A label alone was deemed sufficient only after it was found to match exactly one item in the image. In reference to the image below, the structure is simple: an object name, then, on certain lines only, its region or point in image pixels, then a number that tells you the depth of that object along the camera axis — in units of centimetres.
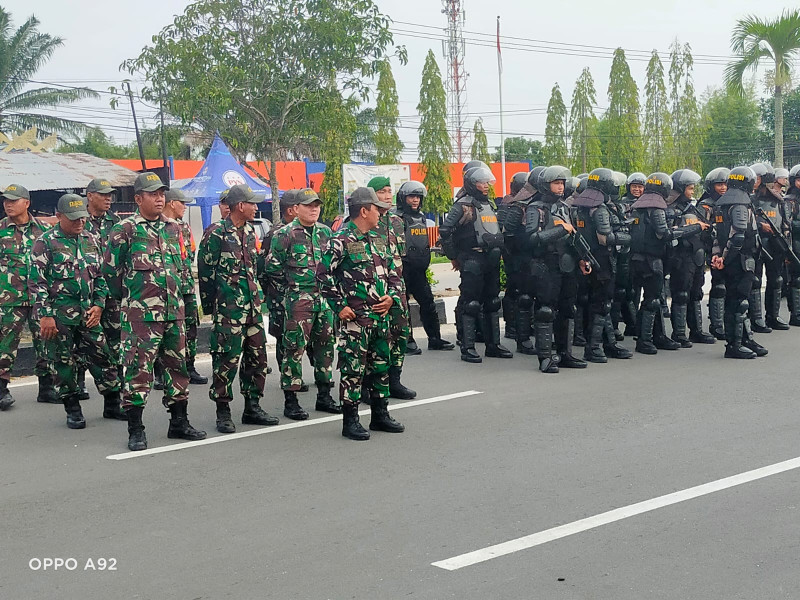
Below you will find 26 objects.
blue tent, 2494
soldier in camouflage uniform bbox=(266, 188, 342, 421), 797
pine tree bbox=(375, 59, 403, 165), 3553
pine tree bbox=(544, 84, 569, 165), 4516
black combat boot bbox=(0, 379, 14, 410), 877
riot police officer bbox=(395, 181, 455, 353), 1101
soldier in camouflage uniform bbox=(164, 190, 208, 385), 814
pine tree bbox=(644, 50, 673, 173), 4247
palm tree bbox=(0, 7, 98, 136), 3145
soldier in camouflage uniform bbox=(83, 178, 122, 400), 847
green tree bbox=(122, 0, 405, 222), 1856
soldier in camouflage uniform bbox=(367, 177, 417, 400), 752
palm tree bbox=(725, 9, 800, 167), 2383
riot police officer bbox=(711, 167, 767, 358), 1039
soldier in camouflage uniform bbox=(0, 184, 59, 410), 892
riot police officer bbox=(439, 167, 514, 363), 1058
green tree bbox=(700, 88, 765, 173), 5919
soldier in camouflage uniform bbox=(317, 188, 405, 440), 727
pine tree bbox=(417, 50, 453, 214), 3500
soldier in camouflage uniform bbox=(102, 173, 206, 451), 710
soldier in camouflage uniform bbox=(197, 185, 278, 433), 764
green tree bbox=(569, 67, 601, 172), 4503
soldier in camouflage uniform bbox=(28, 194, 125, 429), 806
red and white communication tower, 5450
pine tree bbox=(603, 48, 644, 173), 4225
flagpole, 4256
